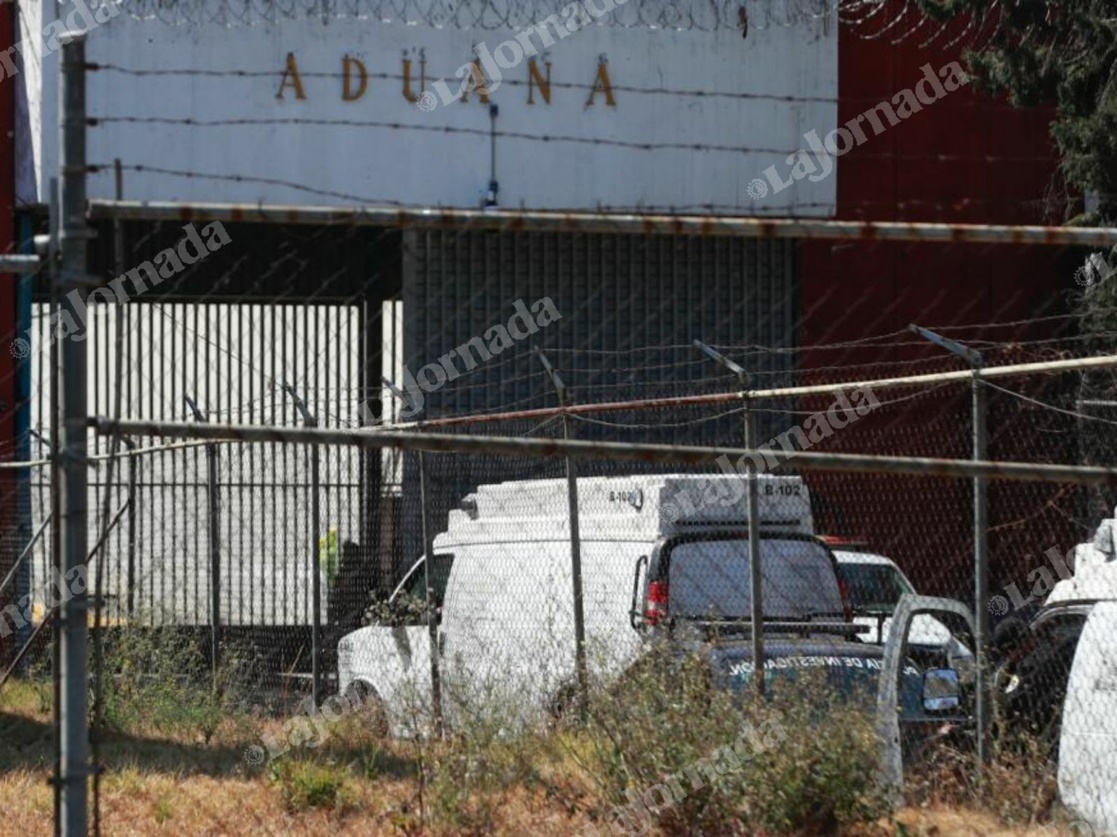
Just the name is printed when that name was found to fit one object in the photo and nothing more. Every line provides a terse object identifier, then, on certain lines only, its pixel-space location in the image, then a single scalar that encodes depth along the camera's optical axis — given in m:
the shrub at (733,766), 11.75
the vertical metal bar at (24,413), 31.09
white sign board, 31.34
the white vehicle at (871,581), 22.98
